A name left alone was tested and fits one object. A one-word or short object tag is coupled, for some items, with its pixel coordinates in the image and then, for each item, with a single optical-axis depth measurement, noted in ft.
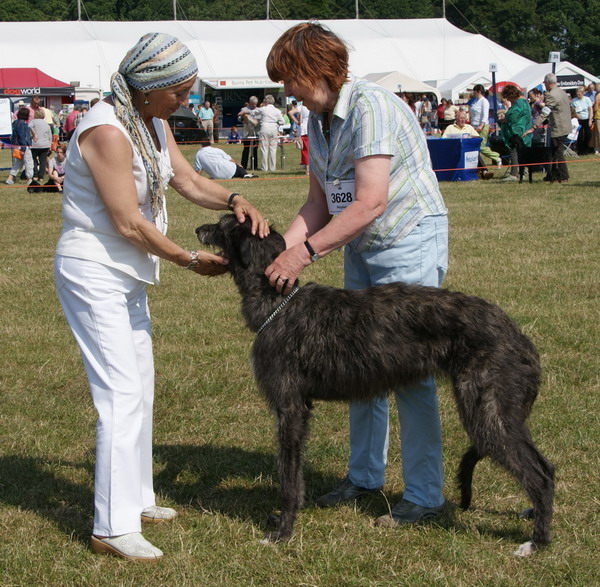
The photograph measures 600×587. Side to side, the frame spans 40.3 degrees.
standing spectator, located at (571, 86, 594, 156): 81.00
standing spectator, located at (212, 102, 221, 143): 127.04
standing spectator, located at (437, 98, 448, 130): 95.27
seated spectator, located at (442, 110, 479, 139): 63.03
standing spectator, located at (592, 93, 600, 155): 62.06
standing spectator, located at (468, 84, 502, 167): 70.08
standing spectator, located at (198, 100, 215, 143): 115.14
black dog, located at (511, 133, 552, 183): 59.36
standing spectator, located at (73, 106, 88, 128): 89.61
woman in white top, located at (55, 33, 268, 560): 11.26
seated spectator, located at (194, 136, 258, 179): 61.18
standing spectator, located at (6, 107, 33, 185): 67.10
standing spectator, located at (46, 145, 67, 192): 61.46
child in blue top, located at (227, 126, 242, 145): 113.75
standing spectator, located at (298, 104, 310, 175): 72.38
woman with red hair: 11.82
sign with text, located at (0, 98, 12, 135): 93.45
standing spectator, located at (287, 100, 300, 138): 83.24
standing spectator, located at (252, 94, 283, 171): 75.56
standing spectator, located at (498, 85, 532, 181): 59.72
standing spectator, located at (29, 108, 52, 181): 65.87
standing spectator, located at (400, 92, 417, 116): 91.97
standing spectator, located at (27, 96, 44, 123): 74.12
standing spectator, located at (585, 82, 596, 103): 87.25
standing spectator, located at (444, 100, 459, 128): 84.84
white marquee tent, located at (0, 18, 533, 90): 168.14
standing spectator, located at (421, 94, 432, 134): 126.31
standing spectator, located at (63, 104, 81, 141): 91.66
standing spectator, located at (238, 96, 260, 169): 77.56
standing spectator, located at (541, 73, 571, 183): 56.90
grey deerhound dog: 11.65
